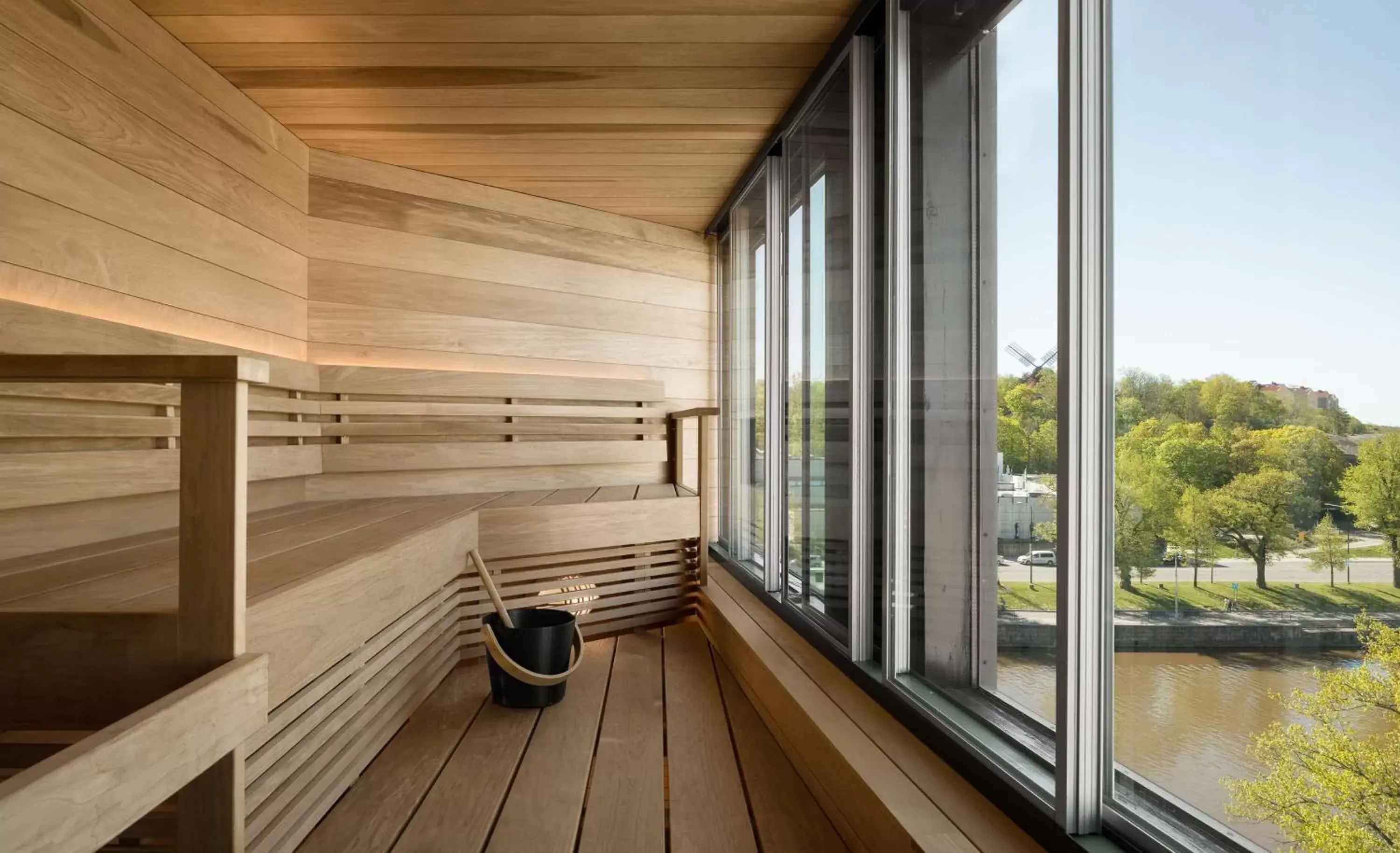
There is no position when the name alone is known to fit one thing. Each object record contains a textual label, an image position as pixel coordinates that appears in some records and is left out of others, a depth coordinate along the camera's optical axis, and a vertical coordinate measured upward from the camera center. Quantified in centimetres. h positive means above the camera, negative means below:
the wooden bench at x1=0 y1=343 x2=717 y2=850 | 120 -24
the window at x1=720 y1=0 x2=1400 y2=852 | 82 +7
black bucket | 230 -58
